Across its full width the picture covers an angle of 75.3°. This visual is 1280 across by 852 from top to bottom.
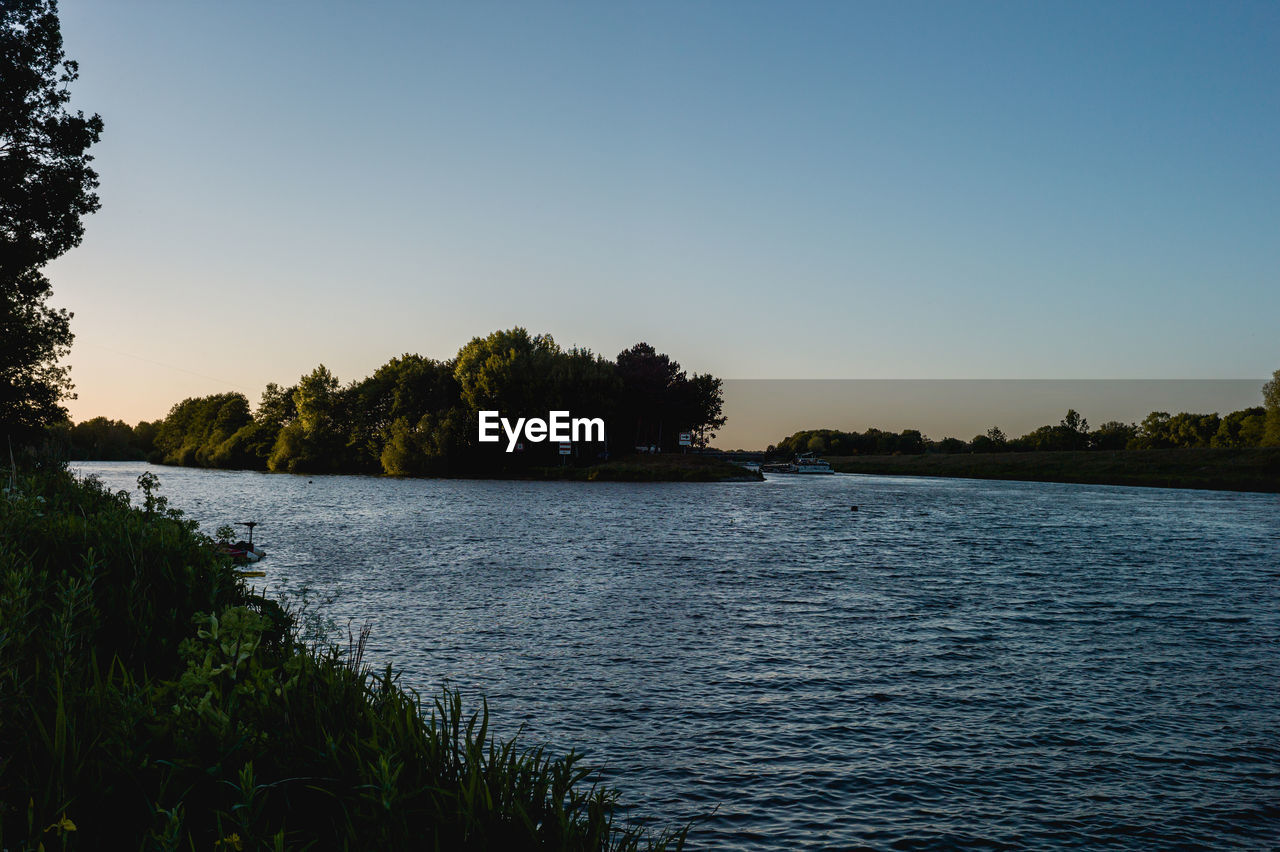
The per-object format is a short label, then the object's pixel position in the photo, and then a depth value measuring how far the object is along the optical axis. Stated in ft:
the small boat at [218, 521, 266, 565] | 109.50
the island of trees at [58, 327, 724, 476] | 483.51
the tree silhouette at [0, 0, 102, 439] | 123.95
